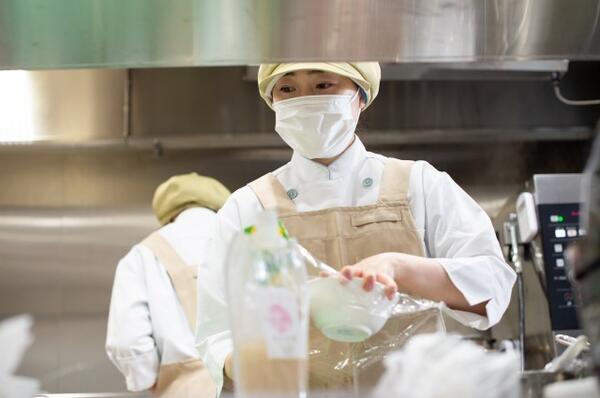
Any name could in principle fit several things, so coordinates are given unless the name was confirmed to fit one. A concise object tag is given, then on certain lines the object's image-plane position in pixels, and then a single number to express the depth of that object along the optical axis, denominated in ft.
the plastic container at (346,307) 3.61
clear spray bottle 3.12
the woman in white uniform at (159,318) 7.79
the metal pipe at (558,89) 10.25
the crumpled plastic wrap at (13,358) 3.01
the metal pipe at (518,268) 8.64
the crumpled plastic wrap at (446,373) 2.61
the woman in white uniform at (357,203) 4.59
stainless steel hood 4.47
